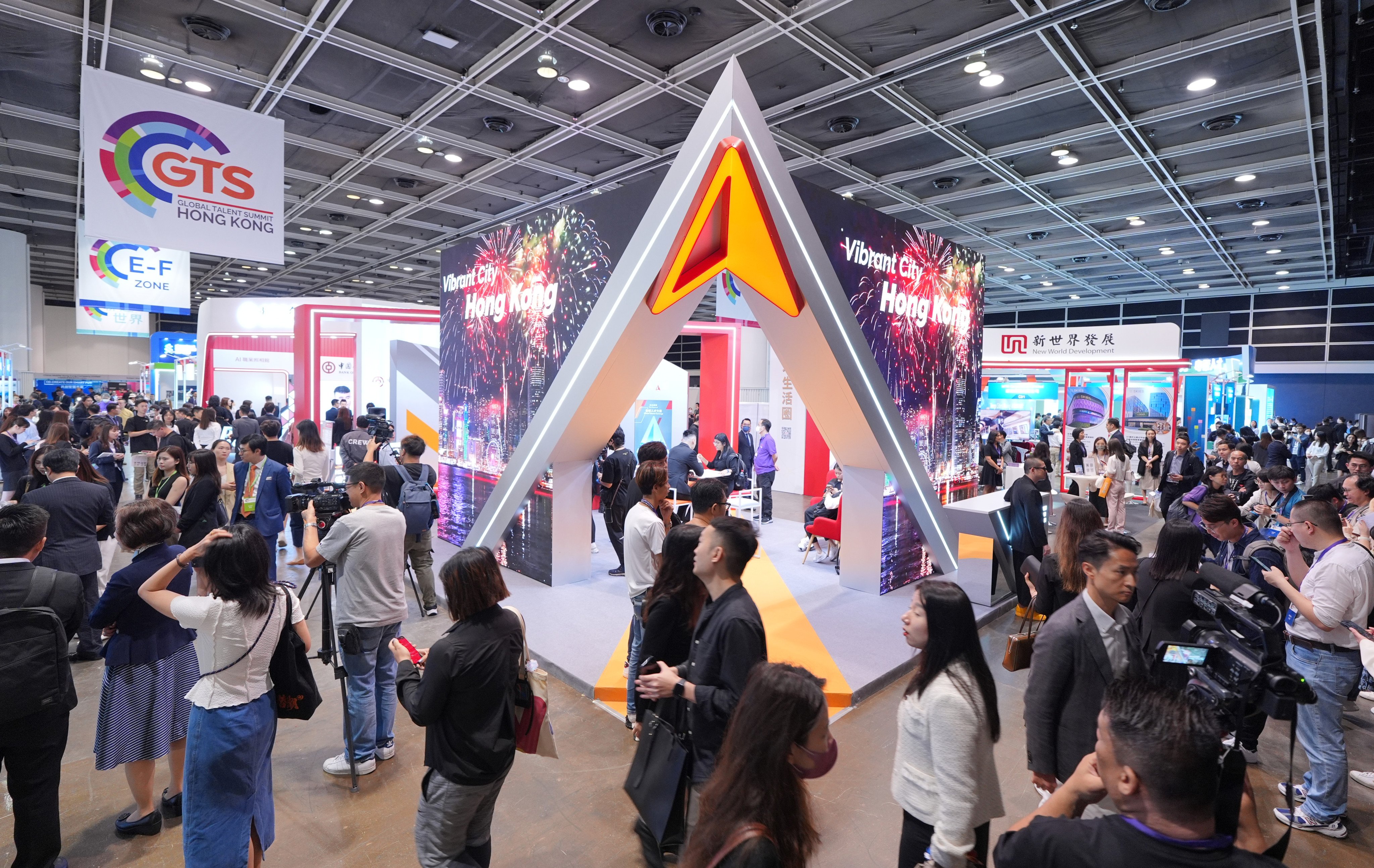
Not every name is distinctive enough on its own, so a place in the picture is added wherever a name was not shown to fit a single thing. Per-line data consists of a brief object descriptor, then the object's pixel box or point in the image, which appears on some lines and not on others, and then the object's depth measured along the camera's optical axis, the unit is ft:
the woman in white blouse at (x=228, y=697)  7.14
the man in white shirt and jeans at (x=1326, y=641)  9.37
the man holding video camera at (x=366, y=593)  10.39
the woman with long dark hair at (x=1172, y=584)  9.11
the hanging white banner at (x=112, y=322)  38.50
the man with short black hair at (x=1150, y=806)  3.73
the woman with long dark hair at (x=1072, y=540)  9.75
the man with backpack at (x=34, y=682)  7.30
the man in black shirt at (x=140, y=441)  24.27
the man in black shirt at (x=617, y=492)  20.19
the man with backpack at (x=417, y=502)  17.10
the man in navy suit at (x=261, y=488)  17.24
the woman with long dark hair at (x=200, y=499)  14.43
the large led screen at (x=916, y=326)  18.47
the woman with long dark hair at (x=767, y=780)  4.00
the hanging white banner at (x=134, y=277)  29.35
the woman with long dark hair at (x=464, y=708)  6.59
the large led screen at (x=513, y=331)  18.45
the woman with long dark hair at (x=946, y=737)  5.41
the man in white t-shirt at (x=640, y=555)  11.60
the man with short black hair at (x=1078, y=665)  6.88
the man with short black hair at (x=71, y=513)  12.57
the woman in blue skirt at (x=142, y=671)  8.69
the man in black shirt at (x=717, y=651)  6.80
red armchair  21.95
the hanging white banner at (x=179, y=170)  16.53
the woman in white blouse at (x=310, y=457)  21.50
